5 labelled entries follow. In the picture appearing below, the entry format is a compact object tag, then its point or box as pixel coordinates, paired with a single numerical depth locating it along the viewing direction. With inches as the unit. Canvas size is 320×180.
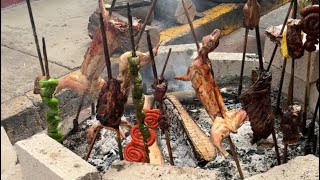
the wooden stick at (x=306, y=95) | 106.5
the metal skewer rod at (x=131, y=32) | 86.0
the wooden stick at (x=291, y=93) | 102.0
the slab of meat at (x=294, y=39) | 92.5
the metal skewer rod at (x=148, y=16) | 104.8
